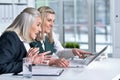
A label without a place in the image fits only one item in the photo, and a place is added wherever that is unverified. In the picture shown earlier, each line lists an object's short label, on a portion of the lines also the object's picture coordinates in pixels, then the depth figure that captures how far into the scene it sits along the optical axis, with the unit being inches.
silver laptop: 121.3
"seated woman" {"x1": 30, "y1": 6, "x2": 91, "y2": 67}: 145.0
